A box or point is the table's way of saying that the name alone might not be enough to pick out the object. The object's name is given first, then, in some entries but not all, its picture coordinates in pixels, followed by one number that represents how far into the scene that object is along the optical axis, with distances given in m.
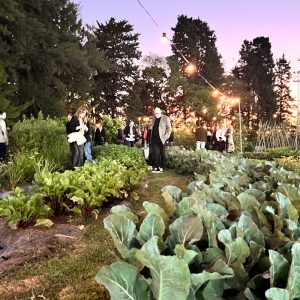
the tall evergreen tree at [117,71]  29.96
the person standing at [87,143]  7.93
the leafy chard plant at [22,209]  3.09
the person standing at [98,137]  12.45
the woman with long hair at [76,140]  7.00
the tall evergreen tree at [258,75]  43.25
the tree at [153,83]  34.66
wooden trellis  22.87
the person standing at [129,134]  12.68
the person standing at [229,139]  13.92
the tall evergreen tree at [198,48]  37.01
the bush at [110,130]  16.33
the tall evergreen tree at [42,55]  16.53
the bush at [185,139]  17.15
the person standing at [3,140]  7.82
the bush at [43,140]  7.56
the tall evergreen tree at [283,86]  48.54
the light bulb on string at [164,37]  9.70
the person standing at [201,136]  12.26
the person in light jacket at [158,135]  7.39
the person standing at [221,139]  14.43
